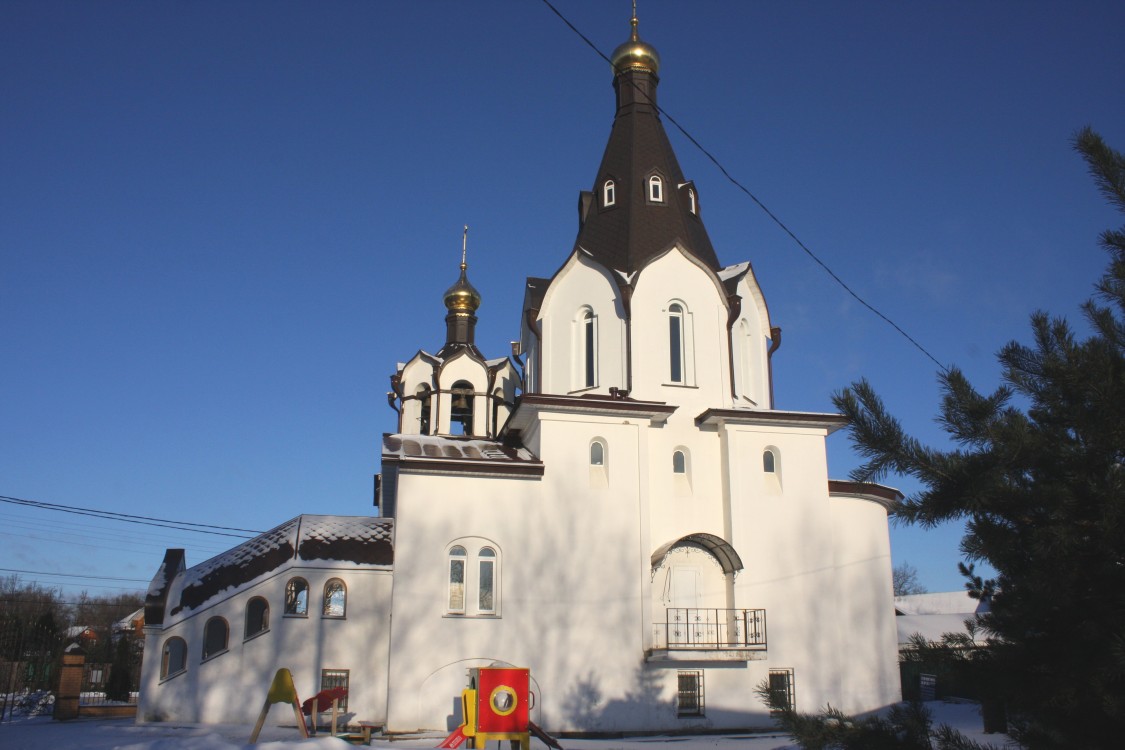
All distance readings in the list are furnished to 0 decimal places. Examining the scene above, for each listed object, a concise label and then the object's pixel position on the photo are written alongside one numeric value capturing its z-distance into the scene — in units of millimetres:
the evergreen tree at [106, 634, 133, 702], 23938
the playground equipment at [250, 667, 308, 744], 12750
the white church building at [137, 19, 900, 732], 16312
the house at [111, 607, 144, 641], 32619
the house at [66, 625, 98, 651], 42644
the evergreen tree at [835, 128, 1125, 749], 4531
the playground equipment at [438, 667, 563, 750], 12867
